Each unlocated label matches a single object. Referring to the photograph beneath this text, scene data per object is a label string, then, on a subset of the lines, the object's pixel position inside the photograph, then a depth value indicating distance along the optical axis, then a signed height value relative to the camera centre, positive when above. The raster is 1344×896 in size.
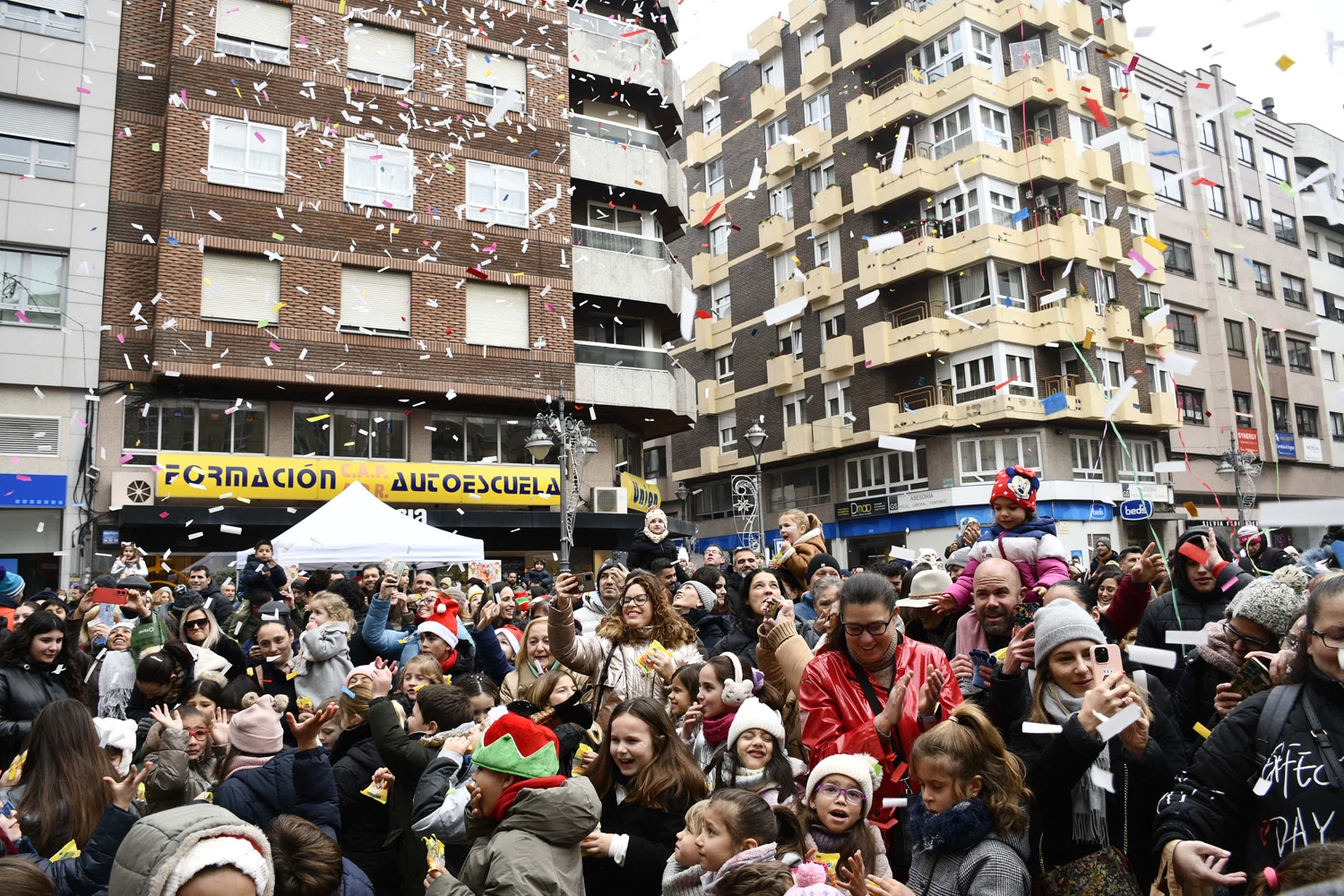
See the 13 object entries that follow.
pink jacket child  5.06 +0.16
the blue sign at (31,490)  18.30 +2.15
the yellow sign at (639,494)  25.65 +2.45
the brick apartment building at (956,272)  29.67 +9.77
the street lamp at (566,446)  16.73 +2.66
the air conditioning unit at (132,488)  18.95 +2.21
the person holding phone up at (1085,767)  3.04 -0.67
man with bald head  4.50 -0.14
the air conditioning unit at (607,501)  24.41 +2.09
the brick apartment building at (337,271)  19.94 +7.23
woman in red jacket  4.07 -0.51
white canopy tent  13.21 +0.73
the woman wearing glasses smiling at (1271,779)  2.77 -0.66
